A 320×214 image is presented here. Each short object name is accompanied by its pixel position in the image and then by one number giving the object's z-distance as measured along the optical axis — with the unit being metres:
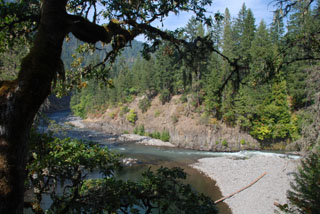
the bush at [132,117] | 42.47
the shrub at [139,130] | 37.54
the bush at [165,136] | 32.69
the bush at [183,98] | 38.22
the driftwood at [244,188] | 12.82
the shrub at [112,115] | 48.53
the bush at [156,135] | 34.41
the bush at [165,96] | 40.94
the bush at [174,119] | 36.04
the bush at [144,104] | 43.59
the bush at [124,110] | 45.93
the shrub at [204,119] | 31.97
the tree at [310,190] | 4.84
